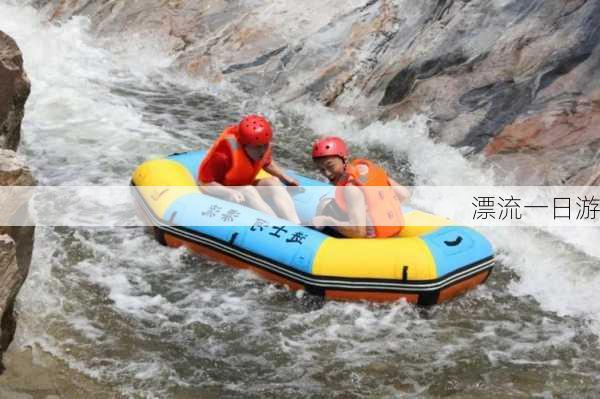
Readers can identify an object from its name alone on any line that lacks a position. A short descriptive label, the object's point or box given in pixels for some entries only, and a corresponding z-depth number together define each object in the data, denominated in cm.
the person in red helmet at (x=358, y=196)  1183
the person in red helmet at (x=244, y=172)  1308
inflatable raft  1148
